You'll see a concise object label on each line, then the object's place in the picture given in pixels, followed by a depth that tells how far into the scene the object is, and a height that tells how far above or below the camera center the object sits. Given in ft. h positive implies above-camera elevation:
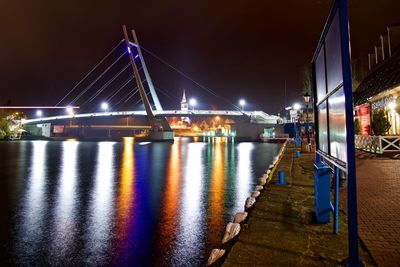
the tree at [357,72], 133.00 +28.50
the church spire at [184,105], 622.38 +70.56
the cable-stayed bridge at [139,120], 203.62 +19.00
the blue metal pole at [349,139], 11.62 +0.01
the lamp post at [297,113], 137.80 +11.70
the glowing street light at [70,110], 314.65 +33.25
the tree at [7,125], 236.43 +13.49
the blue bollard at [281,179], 34.09 -4.17
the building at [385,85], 69.72 +12.52
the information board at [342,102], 11.71 +1.54
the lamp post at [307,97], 79.41 +10.58
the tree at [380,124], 69.82 +3.28
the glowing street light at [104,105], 294.87 +33.89
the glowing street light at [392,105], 73.31 +7.89
